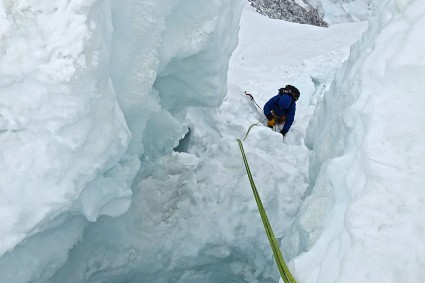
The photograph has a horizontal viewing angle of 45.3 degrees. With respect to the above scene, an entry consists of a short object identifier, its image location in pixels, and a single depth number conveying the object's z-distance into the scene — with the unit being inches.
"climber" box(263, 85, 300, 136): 238.5
